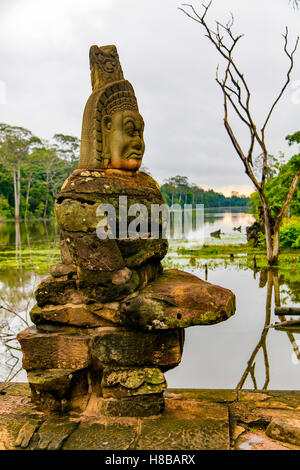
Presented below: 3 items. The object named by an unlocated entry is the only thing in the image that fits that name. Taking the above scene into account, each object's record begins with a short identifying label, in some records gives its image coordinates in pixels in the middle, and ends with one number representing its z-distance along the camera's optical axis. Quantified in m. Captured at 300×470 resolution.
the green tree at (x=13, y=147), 35.22
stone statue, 3.05
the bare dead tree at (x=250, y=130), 11.82
